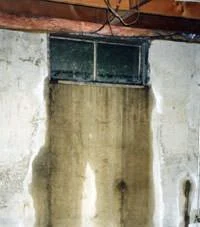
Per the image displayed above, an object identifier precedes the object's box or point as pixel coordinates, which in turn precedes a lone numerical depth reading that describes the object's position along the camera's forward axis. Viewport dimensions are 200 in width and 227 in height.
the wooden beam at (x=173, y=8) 2.23
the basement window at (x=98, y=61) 2.77
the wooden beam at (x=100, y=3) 2.05
